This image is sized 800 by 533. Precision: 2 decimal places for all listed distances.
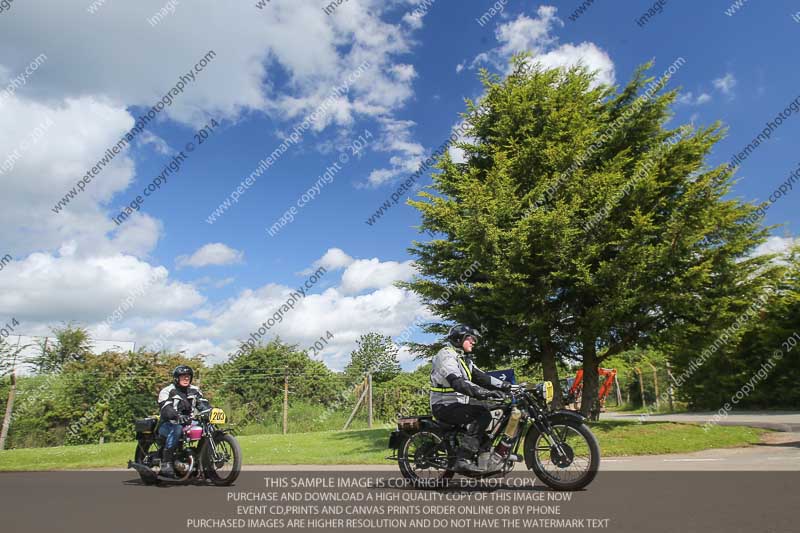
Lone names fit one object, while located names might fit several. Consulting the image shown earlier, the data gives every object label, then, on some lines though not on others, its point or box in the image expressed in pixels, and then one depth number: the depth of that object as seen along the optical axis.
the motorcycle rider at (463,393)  5.88
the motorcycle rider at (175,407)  7.48
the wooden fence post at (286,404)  18.55
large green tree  12.30
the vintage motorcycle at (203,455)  7.17
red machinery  14.86
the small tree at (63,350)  21.12
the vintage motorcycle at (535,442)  5.52
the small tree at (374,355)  29.19
